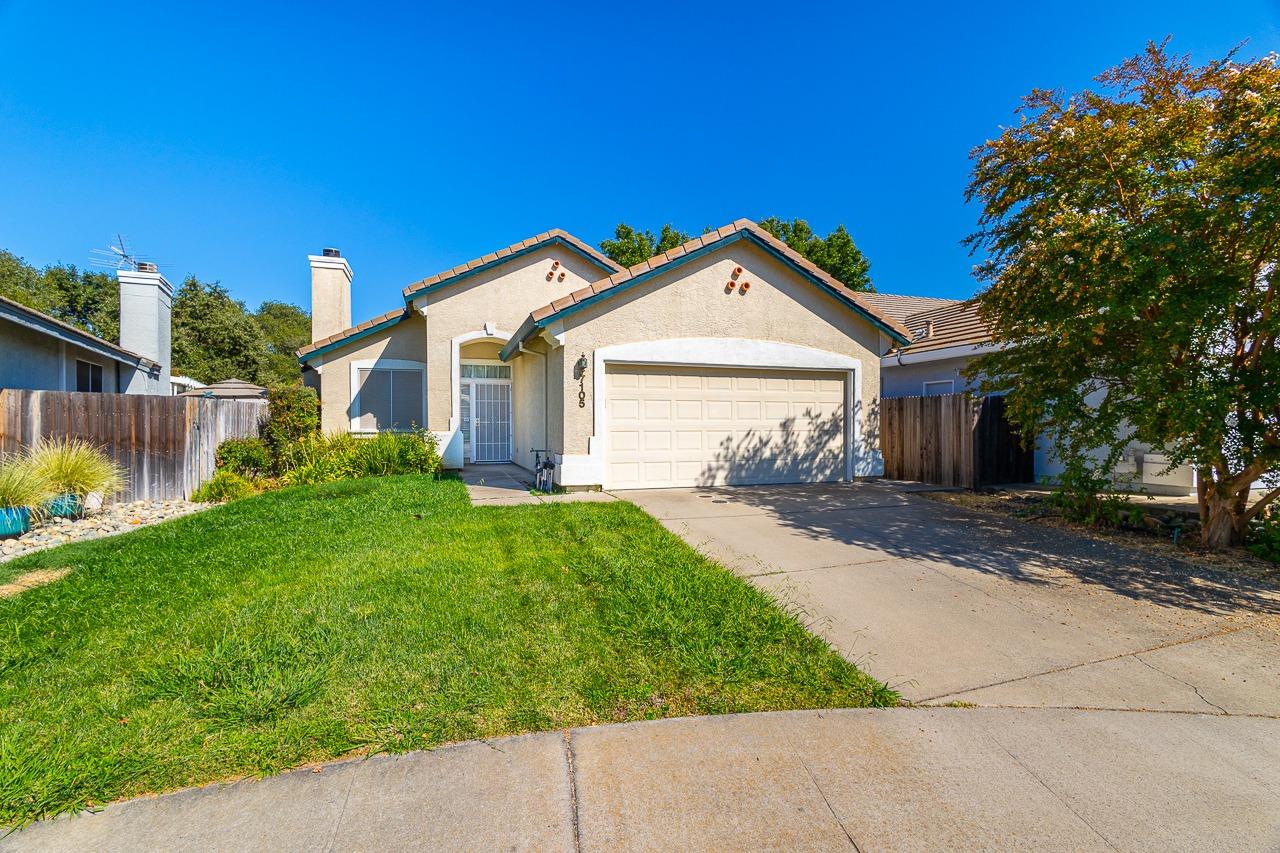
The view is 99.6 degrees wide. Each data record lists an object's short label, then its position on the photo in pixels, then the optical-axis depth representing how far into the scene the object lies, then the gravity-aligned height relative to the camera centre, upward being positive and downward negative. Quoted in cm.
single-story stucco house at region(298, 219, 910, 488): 917 +136
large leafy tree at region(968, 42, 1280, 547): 530 +181
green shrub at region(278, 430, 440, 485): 1089 -42
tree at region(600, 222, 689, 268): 2766 +995
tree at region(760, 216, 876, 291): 2706 +938
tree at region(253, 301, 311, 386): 3622 +846
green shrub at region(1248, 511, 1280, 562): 574 -114
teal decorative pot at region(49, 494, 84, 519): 784 -99
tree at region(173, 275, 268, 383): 3128 +600
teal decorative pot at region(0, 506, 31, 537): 691 -105
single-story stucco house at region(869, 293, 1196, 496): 956 +170
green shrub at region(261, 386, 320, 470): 1138 +40
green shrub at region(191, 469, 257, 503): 988 -95
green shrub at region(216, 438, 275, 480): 1061 -38
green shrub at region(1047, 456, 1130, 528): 700 -86
